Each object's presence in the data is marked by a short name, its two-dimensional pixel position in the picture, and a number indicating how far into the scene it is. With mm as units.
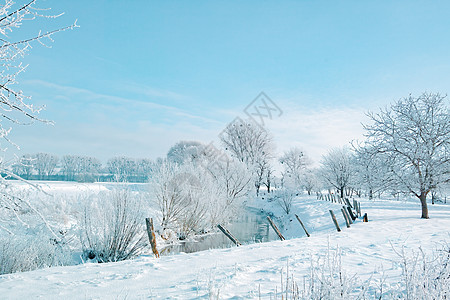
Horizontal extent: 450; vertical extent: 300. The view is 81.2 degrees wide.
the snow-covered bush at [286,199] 25812
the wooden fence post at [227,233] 9545
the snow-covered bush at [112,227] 9312
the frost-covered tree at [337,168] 36250
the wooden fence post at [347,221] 12131
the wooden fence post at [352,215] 14705
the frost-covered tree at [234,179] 23219
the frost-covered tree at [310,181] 47188
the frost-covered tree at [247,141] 37531
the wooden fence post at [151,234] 8109
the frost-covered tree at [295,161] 49034
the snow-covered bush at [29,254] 7242
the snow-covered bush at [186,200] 15758
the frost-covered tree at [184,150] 44050
